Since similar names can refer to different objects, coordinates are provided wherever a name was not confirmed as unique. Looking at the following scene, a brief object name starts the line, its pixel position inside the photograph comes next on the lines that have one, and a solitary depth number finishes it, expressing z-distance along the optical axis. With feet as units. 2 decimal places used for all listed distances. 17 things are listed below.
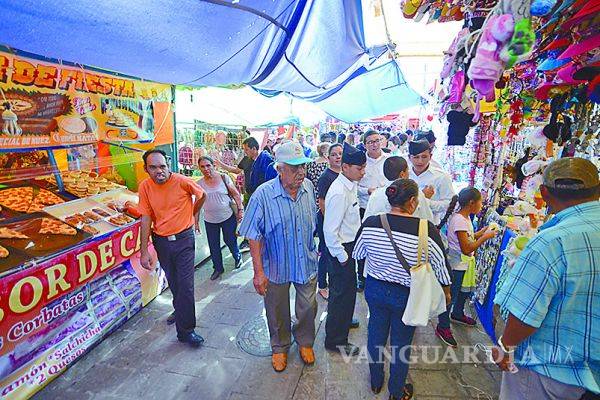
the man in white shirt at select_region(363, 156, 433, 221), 7.64
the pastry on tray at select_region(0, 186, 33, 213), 8.68
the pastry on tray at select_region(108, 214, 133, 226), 10.74
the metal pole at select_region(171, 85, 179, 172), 14.20
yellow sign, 8.30
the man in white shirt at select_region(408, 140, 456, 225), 10.32
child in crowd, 9.29
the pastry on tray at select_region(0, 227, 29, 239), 7.71
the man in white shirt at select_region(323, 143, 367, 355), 8.30
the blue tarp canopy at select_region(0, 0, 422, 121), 5.23
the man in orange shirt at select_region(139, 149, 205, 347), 9.18
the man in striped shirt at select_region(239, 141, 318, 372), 7.78
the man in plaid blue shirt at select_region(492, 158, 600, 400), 4.12
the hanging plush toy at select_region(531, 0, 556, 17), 4.26
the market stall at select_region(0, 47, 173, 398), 7.66
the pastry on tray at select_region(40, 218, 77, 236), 8.66
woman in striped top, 6.44
